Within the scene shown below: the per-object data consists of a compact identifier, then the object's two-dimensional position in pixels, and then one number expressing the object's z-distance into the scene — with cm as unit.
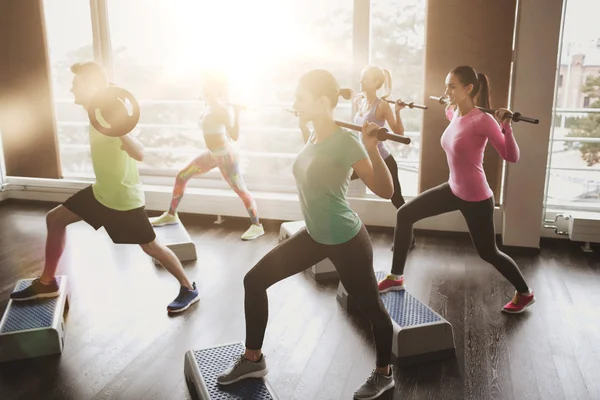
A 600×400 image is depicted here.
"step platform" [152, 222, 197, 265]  404
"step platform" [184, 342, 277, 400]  222
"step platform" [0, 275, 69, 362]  267
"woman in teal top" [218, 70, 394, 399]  201
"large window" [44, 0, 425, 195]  477
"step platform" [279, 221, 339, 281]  368
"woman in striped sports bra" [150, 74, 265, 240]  423
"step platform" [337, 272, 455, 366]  262
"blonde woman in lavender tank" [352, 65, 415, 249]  385
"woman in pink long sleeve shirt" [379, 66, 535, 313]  288
